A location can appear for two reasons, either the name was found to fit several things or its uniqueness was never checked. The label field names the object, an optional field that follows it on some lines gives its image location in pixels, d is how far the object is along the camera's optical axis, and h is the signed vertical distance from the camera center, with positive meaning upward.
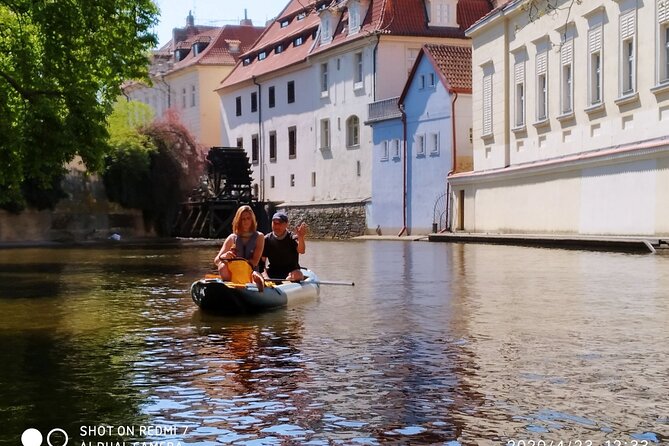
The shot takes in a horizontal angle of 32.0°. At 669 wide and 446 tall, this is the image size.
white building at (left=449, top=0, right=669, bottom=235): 31.70 +2.77
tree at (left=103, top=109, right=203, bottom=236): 58.19 +2.42
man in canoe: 16.86 -0.52
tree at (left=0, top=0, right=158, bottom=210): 25.95 +3.38
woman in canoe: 15.41 -0.45
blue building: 48.94 +3.08
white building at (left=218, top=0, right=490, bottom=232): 56.12 +6.91
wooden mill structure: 61.38 +0.81
